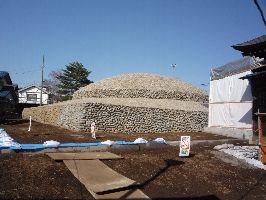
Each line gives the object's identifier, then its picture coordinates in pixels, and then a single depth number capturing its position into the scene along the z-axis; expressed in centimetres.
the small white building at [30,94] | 6500
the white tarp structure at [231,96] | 2014
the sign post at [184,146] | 1245
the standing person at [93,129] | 1901
